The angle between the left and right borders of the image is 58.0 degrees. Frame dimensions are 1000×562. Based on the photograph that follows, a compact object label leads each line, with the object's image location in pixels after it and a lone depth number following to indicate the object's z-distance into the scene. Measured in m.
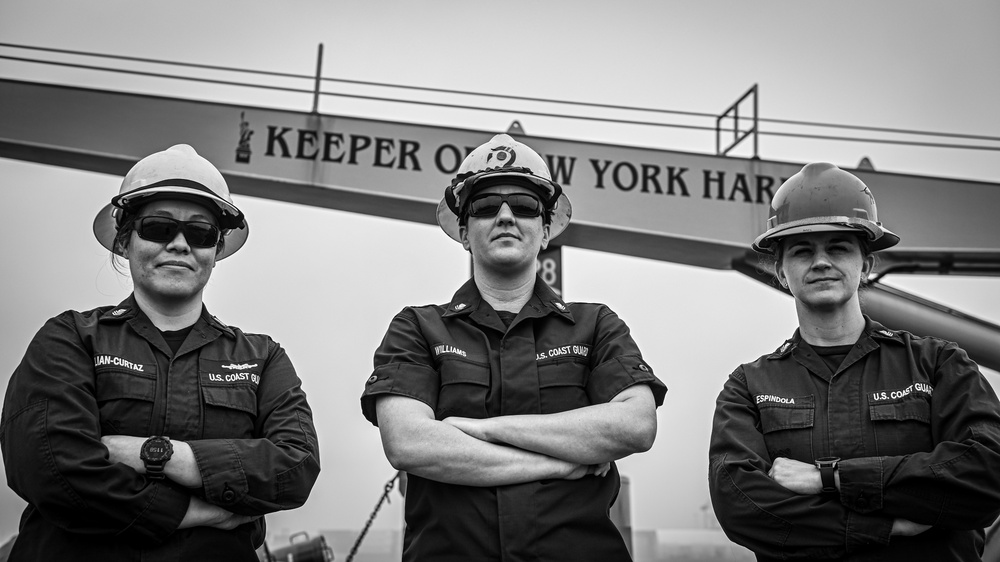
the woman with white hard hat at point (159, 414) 2.73
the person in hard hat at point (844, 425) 2.73
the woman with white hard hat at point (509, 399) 2.83
